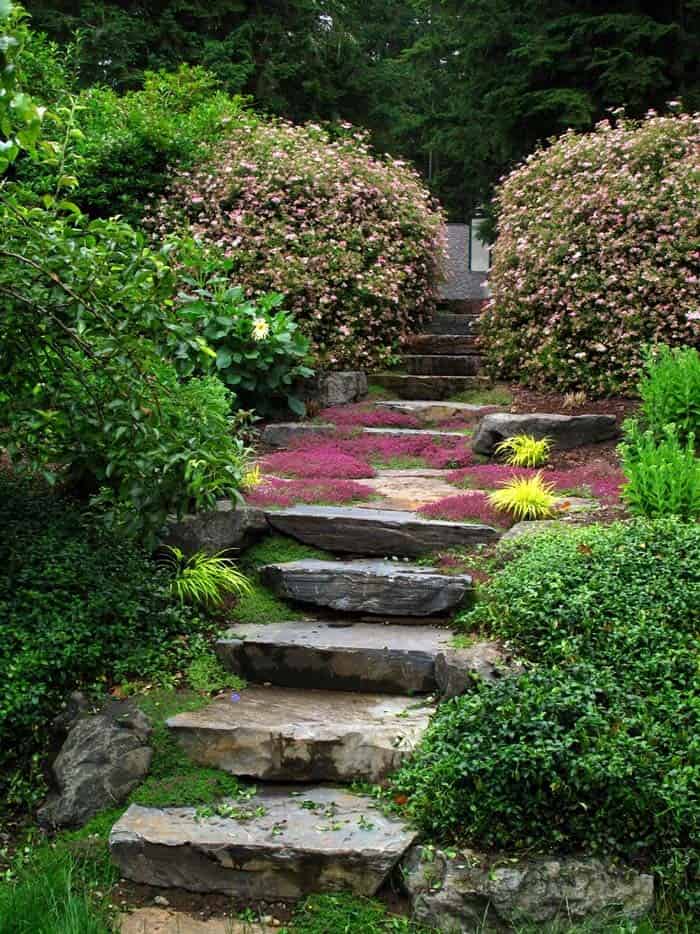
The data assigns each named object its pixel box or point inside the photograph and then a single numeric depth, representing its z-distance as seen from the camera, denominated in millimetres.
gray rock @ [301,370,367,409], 8352
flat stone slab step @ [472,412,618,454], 6820
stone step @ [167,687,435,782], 3652
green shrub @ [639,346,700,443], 5723
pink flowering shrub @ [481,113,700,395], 7590
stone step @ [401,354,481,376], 9188
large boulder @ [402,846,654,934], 3039
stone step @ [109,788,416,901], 3197
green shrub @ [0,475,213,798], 3842
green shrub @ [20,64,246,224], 9234
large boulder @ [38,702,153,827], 3633
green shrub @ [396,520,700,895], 3102
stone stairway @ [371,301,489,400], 8867
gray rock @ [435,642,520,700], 3692
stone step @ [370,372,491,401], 8828
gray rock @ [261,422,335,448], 7484
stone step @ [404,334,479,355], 9578
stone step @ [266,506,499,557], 4953
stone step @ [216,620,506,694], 4059
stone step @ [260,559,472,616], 4461
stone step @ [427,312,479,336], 10234
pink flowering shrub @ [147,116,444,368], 8555
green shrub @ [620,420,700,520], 4629
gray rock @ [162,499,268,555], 4867
